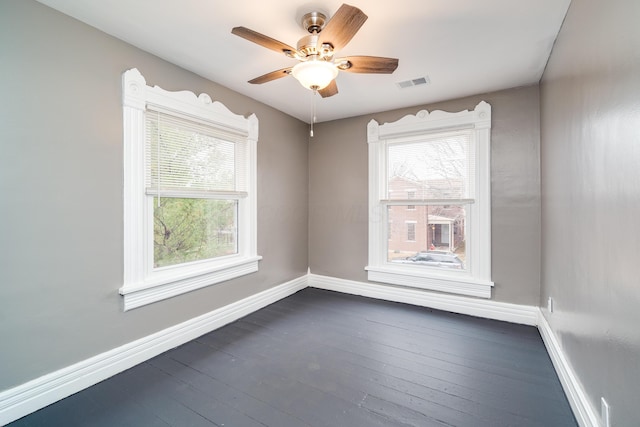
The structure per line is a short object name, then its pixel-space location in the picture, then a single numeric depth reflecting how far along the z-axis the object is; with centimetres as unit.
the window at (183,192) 221
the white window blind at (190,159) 237
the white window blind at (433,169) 329
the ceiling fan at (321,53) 161
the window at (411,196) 356
